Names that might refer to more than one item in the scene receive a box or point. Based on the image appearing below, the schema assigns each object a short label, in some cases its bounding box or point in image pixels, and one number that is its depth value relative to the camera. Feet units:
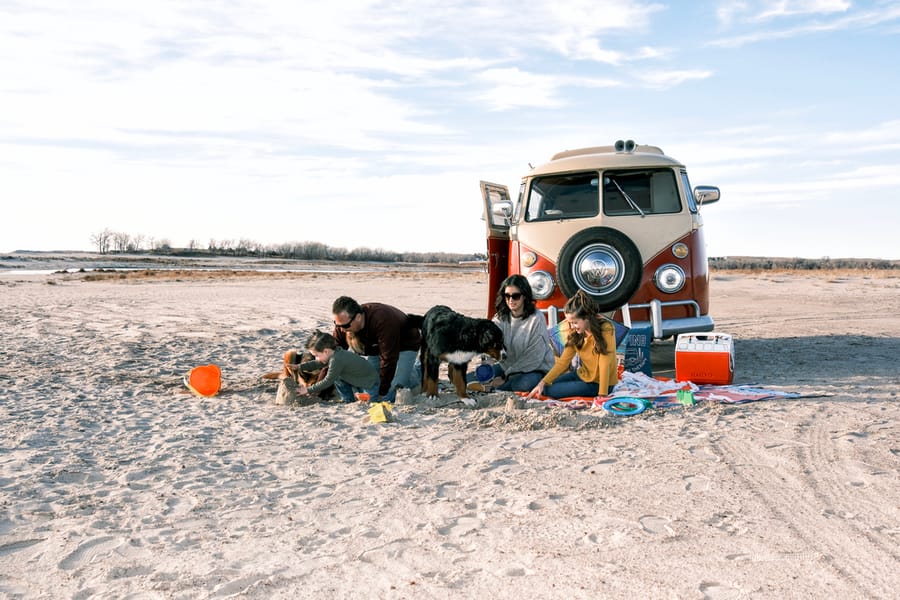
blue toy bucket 24.68
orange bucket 24.32
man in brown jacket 22.09
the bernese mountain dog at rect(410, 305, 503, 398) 21.45
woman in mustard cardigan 21.88
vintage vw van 26.05
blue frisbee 20.65
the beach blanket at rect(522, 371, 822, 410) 21.77
